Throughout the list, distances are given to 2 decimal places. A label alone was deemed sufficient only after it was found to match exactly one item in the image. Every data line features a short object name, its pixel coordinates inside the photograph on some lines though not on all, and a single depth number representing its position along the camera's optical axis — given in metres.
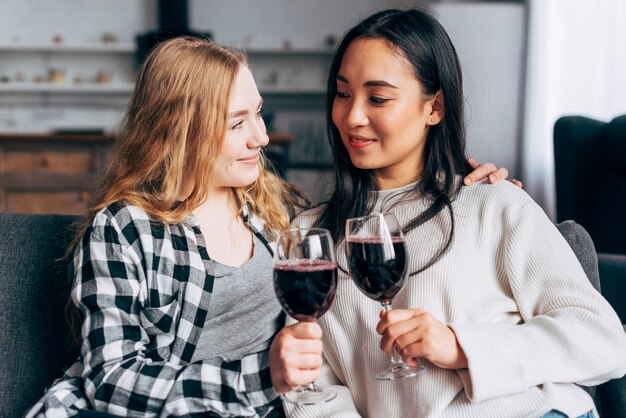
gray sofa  1.45
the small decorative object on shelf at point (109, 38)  5.95
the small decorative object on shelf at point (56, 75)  5.96
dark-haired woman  1.25
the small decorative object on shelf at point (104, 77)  6.00
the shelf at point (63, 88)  5.86
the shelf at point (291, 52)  6.04
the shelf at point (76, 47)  5.82
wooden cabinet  4.84
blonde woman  1.24
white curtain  3.55
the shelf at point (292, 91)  6.04
